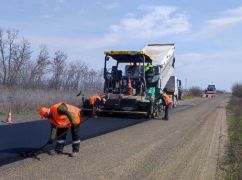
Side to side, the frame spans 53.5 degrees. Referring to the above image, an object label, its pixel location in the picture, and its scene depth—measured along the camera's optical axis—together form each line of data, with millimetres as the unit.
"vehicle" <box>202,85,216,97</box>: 41795
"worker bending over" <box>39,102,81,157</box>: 4937
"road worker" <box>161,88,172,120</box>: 11015
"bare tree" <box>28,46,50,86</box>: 20524
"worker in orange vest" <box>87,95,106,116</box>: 10231
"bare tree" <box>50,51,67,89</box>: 21637
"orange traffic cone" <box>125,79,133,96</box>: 10830
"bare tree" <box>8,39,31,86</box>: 20275
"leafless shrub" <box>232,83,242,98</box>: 48888
